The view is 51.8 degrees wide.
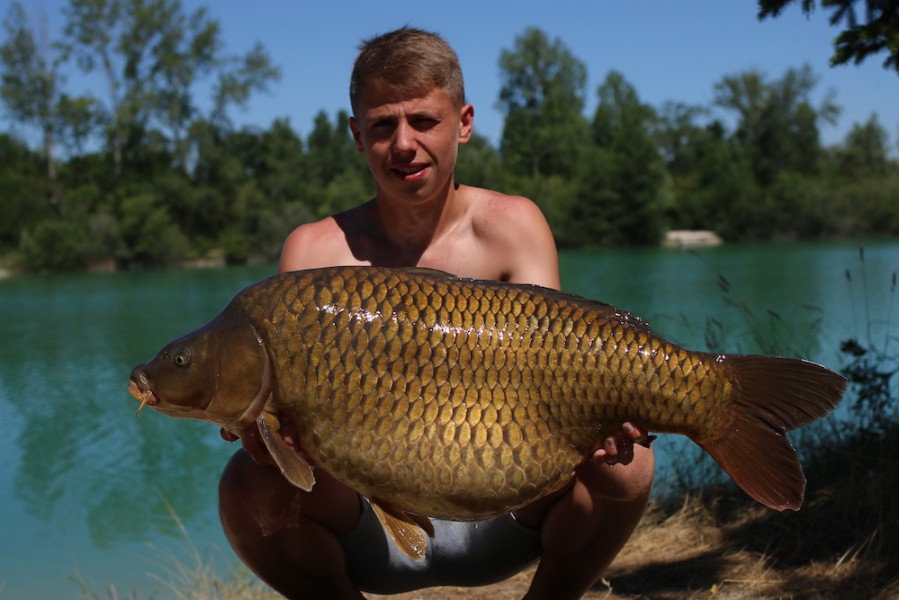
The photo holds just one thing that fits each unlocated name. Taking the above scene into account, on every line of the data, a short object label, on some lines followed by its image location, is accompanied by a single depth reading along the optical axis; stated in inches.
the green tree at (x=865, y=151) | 1737.2
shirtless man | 73.3
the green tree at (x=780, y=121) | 1673.2
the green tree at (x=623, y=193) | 1433.3
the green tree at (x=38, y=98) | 1189.1
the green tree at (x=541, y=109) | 1715.1
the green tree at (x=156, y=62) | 1217.4
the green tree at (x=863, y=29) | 114.5
